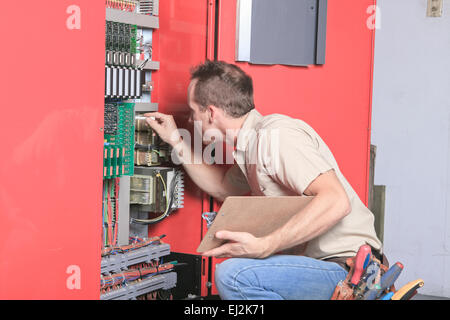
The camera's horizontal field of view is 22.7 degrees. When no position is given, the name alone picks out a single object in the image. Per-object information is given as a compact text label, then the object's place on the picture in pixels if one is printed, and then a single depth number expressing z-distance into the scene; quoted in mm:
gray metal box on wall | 3662
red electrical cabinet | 2908
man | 3087
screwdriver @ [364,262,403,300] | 3046
